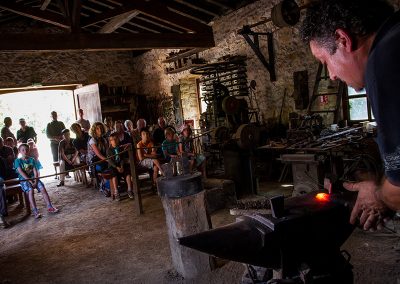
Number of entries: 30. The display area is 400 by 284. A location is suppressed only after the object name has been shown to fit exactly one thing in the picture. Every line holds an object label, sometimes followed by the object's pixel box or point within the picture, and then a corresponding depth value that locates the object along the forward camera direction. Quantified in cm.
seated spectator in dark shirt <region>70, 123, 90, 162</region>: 919
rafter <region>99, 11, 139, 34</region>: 929
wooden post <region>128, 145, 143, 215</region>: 643
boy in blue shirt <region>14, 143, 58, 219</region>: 695
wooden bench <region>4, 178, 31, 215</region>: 730
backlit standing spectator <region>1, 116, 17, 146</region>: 1009
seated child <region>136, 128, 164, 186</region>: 792
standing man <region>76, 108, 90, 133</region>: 1121
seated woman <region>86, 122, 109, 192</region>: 794
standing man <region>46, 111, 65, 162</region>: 1087
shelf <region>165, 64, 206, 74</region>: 1085
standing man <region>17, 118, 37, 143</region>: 1076
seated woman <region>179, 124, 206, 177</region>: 754
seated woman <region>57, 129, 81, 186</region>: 914
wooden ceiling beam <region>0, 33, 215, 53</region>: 790
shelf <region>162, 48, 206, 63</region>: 1063
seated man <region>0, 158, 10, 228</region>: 671
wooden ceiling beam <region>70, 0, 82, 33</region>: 783
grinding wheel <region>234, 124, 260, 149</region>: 645
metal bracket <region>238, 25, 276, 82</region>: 859
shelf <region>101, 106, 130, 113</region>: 1298
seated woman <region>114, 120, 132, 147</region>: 821
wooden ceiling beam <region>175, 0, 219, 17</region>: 1004
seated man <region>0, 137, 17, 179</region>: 783
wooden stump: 377
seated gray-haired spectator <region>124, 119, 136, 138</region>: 987
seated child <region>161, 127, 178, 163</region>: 780
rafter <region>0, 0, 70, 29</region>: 845
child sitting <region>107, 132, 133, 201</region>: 774
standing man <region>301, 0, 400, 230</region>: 106
